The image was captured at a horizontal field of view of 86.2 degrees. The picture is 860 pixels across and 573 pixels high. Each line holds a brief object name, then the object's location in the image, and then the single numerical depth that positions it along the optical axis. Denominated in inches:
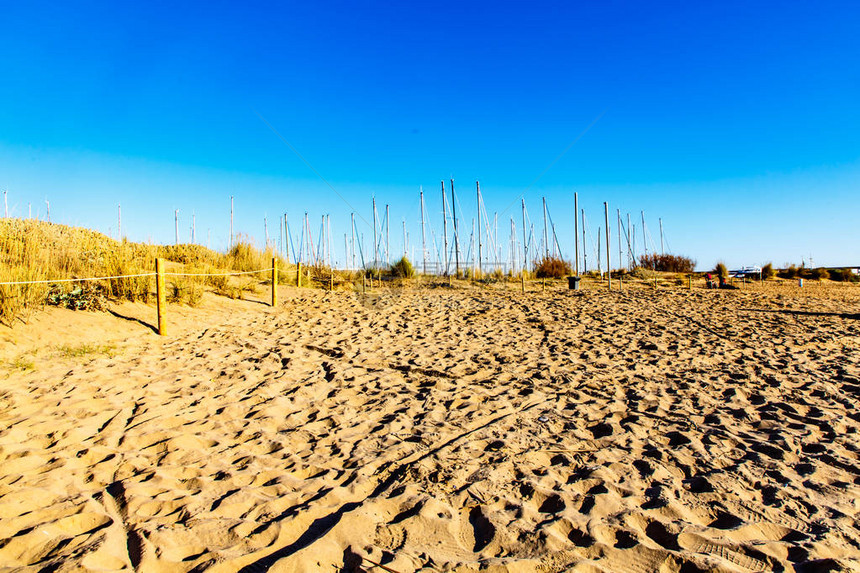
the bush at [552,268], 845.2
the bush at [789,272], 978.2
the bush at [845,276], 910.6
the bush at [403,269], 737.6
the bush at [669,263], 1013.2
